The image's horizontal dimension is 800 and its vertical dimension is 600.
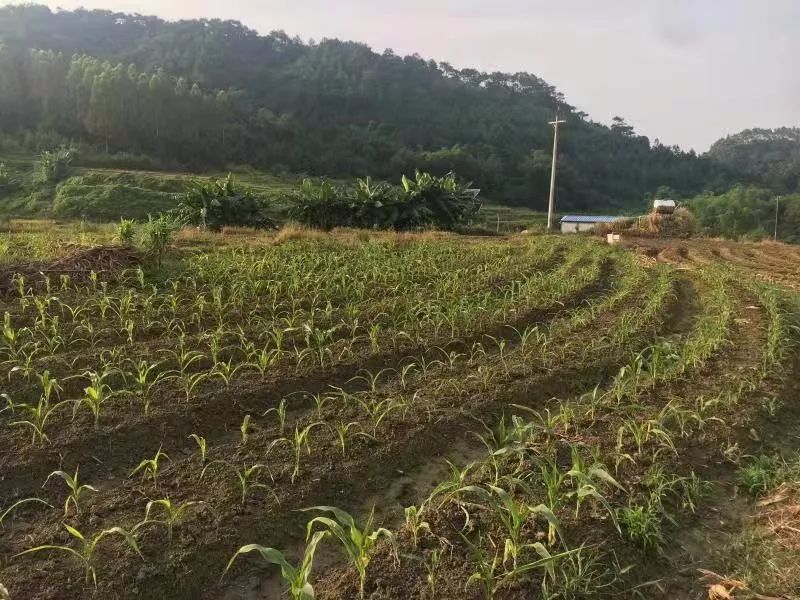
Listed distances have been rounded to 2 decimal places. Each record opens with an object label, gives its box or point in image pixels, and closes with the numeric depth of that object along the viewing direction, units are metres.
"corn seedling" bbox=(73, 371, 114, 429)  4.34
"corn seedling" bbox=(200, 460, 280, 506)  3.56
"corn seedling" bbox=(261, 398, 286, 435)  4.38
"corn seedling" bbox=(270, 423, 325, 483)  3.86
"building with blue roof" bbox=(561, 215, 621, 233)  27.52
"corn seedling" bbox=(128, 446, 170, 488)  3.65
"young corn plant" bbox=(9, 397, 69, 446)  4.09
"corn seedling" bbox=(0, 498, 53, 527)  3.30
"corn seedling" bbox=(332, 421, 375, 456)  4.14
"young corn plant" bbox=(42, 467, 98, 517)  3.31
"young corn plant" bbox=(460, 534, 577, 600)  2.81
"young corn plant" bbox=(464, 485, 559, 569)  2.93
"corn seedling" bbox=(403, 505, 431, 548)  3.22
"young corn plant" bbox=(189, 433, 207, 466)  3.88
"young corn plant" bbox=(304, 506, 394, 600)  2.82
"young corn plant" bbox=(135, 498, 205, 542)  3.19
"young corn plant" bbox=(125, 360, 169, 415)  4.68
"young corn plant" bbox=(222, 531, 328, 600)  2.56
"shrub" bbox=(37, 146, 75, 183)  31.49
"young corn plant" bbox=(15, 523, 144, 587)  2.89
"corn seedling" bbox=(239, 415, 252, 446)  4.19
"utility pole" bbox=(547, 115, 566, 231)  28.34
